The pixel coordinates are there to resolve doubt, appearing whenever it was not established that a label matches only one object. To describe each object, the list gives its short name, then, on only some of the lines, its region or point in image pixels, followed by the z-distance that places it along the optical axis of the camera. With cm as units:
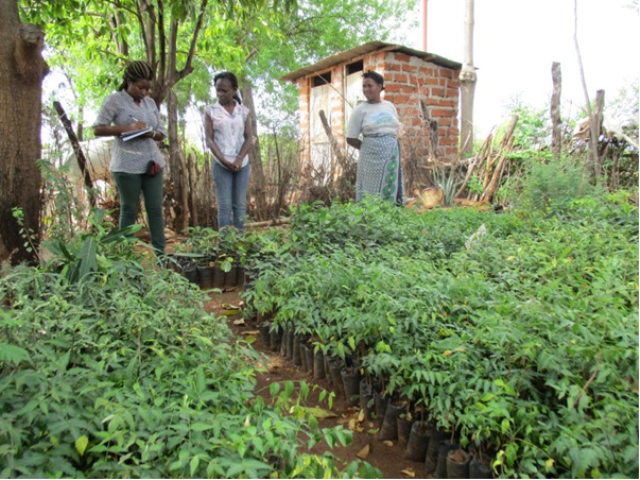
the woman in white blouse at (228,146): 468
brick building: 843
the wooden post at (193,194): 629
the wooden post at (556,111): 700
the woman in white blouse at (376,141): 516
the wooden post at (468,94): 920
